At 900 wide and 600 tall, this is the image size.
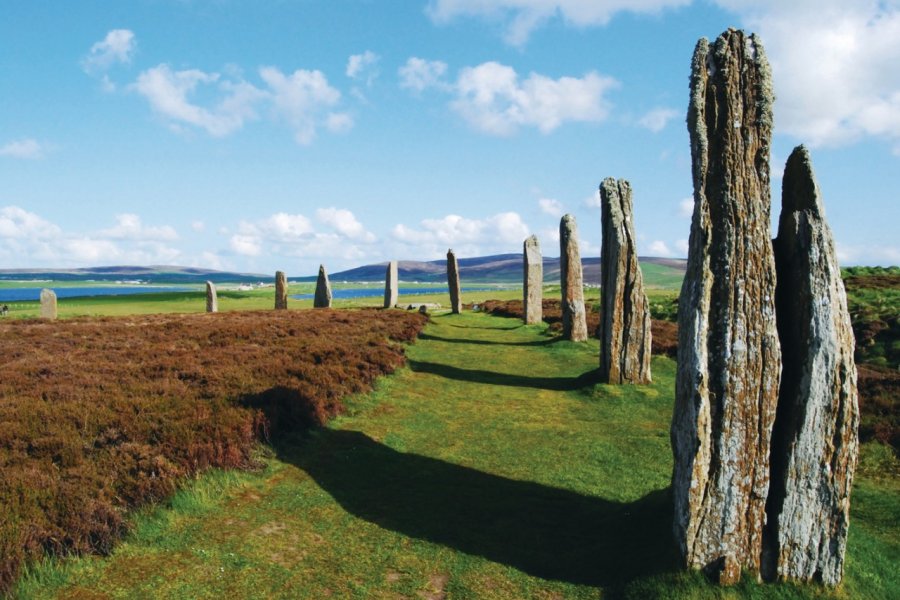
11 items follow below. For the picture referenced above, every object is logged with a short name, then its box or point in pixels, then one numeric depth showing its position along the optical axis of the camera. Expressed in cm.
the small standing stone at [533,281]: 2769
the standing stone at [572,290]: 2183
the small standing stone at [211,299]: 4112
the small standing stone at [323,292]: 3941
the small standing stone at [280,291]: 4059
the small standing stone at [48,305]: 3325
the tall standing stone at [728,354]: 611
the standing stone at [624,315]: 1522
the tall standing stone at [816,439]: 598
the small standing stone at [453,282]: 3578
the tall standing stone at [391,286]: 4028
